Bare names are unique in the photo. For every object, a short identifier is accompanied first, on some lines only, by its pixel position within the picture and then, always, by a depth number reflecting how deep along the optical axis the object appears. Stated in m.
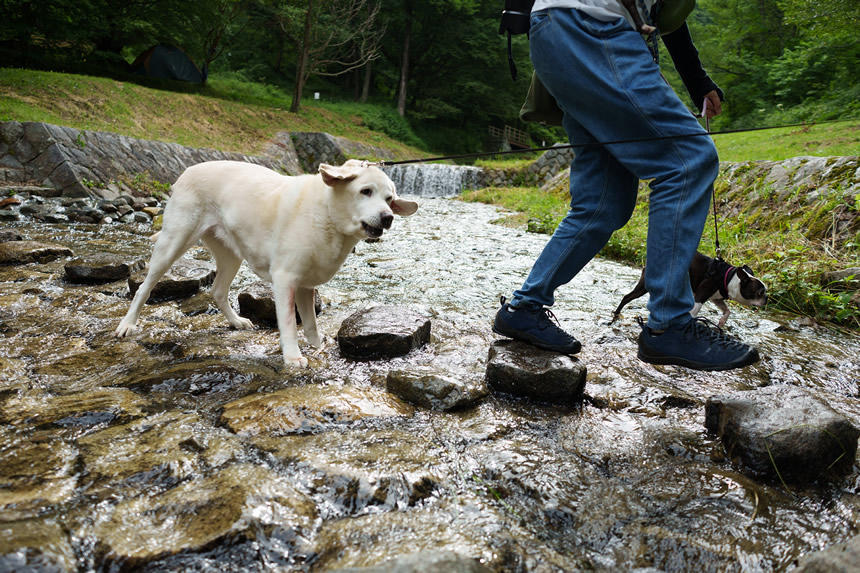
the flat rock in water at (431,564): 1.22
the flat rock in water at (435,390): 2.67
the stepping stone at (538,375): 2.75
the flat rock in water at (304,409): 2.30
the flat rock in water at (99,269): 5.10
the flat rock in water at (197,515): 1.48
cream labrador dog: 3.10
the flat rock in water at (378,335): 3.43
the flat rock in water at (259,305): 4.26
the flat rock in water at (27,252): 5.79
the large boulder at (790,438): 2.03
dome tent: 24.70
